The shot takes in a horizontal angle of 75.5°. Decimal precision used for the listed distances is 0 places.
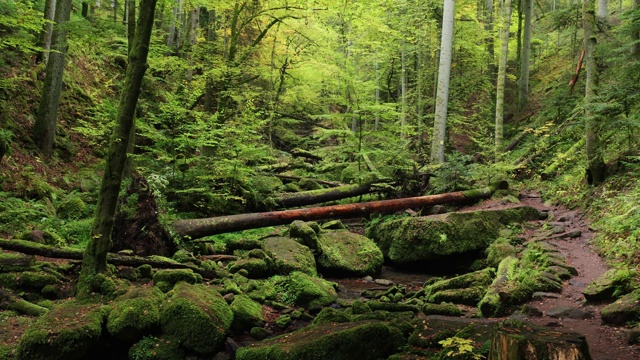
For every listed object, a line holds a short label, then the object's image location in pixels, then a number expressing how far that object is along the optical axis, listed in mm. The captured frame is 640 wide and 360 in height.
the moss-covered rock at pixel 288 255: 9008
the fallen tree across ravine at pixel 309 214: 10117
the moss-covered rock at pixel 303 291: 7699
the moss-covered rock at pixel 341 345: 4684
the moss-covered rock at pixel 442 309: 6691
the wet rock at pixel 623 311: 5102
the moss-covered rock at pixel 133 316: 5160
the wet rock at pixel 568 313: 5684
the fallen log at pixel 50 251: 7039
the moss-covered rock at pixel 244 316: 6305
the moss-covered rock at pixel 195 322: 5359
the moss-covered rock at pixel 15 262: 6484
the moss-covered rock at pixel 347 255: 10219
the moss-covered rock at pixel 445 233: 10211
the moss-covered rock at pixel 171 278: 6812
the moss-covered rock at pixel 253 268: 8555
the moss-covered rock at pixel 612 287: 5887
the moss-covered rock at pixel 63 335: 4484
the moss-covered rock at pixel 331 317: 5945
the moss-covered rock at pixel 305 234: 10477
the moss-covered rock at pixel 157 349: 5074
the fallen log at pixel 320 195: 13453
